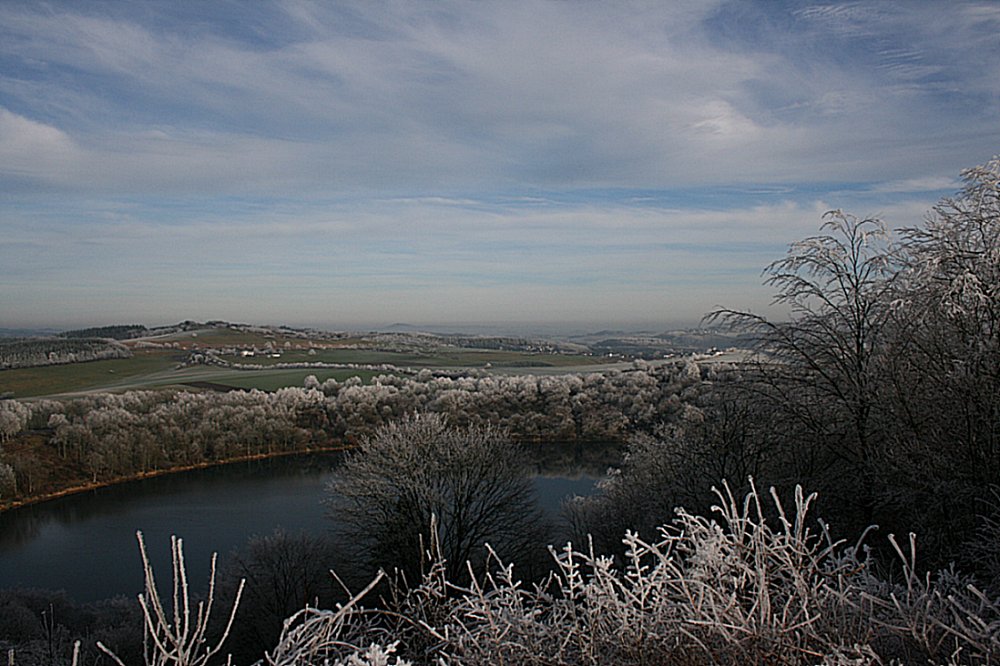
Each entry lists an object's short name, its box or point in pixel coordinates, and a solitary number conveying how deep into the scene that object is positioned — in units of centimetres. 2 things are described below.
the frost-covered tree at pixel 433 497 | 1293
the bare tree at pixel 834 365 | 812
